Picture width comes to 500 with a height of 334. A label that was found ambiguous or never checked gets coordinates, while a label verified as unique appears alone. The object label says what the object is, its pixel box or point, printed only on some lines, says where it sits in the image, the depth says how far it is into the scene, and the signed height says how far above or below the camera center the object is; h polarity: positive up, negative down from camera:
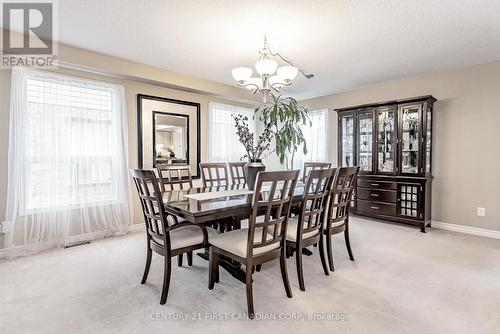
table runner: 2.45 -0.30
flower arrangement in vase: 2.90 +0.12
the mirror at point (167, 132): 4.01 +0.53
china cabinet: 3.87 +0.10
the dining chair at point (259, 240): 1.80 -0.60
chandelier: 2.65 +0.96
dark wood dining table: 1.89 -0.33
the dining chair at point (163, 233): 1.98 -0.59
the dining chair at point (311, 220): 2.17 -0.50
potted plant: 3.21 +0.54
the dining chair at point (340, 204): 2.49 -0.41
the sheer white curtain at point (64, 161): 2.95 +0.03
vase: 2.89 -0.06
